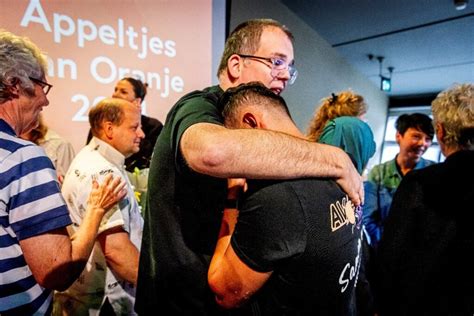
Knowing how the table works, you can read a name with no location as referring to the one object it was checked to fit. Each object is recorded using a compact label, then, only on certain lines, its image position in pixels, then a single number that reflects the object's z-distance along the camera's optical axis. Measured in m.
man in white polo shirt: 1.48
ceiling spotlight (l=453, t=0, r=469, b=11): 3.51
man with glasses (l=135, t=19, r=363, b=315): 0.78
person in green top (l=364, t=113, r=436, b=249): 2.63
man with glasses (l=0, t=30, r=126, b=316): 0.96
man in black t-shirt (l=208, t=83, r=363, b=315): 0.80
